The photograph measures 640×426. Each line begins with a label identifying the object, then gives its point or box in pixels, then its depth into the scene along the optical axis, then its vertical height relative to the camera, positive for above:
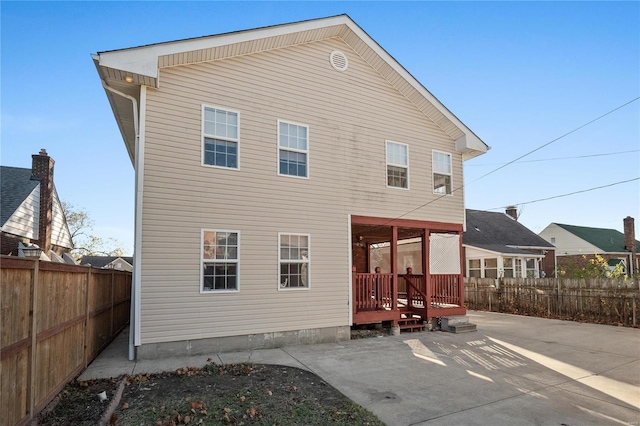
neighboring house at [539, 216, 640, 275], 29.58 +0.44
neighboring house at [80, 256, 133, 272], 31.51 -0.79
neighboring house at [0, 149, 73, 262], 15.01 +2.02
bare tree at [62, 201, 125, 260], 35.28 +1.68
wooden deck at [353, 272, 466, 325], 10.14 -1.40
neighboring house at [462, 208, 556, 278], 20.67 +0.02
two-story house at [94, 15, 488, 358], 7.55 +1.78
